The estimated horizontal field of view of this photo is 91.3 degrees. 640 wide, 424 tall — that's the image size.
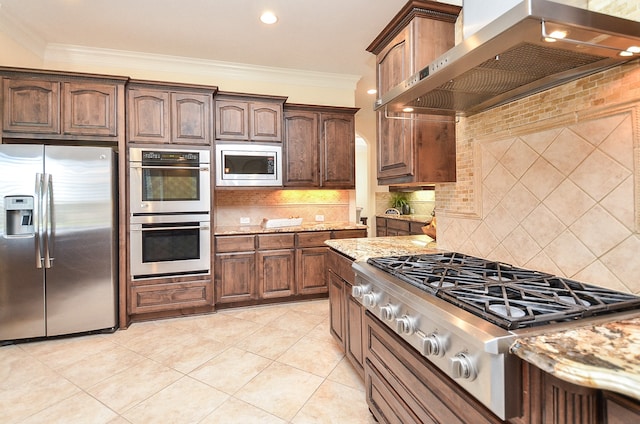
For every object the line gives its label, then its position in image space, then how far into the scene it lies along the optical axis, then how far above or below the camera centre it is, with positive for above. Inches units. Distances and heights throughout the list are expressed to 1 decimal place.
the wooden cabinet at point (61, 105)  112.3 +39.8
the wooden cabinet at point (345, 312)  77.7 -27.5
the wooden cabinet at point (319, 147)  154.9 +32.6
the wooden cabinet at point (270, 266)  137.8 -25.3
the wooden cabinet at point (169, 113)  124.8 +40.7
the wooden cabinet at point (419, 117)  75.1 +23.4
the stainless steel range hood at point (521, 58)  36.3 +22.2
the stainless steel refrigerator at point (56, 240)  107.0 -9.9
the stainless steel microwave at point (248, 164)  141.0 +21.6
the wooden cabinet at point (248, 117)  141.3 +43.6
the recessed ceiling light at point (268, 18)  114.1 +71.9
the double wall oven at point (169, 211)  124.5 +0.2
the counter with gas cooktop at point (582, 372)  24.9 -13.5
